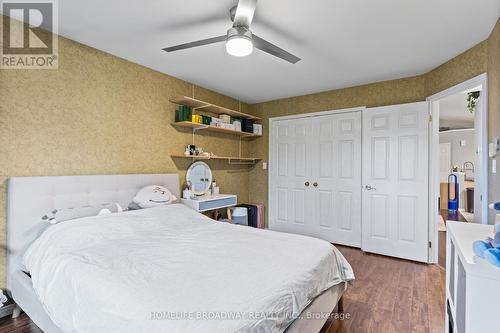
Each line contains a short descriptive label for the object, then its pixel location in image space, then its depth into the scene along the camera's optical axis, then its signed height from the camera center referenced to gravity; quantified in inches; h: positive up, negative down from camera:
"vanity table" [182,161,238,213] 126.2 -16.3
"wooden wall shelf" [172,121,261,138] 129.3 +21.9
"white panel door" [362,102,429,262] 125.0 -7.6
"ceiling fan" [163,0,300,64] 66.8 +36.9
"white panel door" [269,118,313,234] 164.4 -7.1
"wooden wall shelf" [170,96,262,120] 128.4 +33.6
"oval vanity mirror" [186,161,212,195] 139.6 -6.5
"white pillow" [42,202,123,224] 80.7 -16.5
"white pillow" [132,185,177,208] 101.9 -13.3
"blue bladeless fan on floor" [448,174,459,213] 250.2 -31.1
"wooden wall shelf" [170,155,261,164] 136.7 +4.7
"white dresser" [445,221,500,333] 38.3 -20.6
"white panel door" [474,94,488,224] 89.2 -6.1
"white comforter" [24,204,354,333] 43.3 -24.7
